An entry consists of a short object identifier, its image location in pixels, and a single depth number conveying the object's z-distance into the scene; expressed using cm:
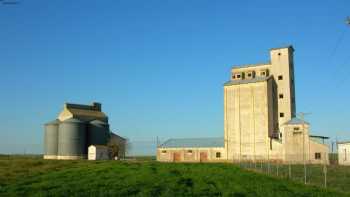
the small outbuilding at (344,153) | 6406
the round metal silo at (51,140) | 9502
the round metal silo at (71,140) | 9231
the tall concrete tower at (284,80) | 8175
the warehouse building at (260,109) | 7850
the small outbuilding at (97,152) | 8988
